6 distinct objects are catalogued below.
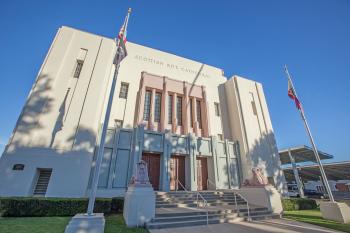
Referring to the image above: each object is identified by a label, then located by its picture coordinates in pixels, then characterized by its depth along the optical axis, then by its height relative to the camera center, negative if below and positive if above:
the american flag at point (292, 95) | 12.51 +6.84
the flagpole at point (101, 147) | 5.95 +1.66
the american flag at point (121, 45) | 8.06 +6.32
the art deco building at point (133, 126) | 11.52 +5.55
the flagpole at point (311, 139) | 10.39 +3.54
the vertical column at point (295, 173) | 20.67 +2.55
